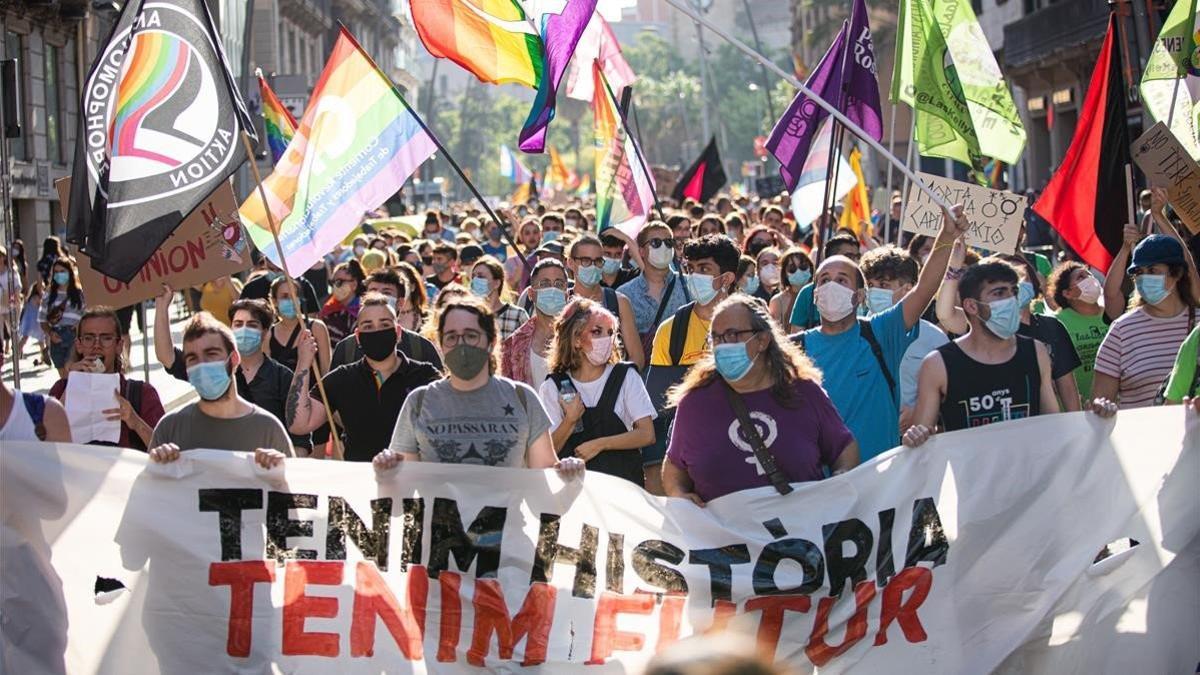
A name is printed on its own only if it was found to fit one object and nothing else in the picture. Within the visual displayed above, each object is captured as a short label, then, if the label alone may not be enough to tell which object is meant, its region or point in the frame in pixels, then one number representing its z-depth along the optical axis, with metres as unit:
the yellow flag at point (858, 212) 18.03
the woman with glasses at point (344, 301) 11.17
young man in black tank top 6.52
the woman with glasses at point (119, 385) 7.04
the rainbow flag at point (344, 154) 8.73
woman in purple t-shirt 6.05
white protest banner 5.98
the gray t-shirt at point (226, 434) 6.24
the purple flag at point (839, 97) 11.97
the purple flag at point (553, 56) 10.36
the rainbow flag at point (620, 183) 10.95
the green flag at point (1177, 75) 10.23
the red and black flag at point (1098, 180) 9.90
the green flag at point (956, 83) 10.23
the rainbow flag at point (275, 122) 14.84
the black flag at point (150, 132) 7.39
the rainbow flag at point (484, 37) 10.60
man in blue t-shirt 7.02
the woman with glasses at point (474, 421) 6.21
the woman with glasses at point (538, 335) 8.54
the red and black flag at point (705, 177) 21.38
